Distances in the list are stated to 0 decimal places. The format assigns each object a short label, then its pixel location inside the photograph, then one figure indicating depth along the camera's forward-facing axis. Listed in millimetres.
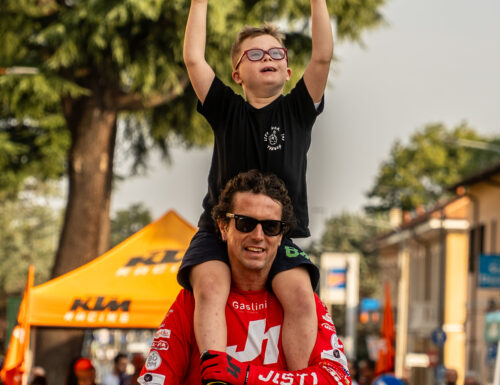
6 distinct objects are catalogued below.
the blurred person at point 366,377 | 24014
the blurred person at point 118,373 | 16556
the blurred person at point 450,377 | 19922
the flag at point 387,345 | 19516
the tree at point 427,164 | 73688
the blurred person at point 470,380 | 21341
